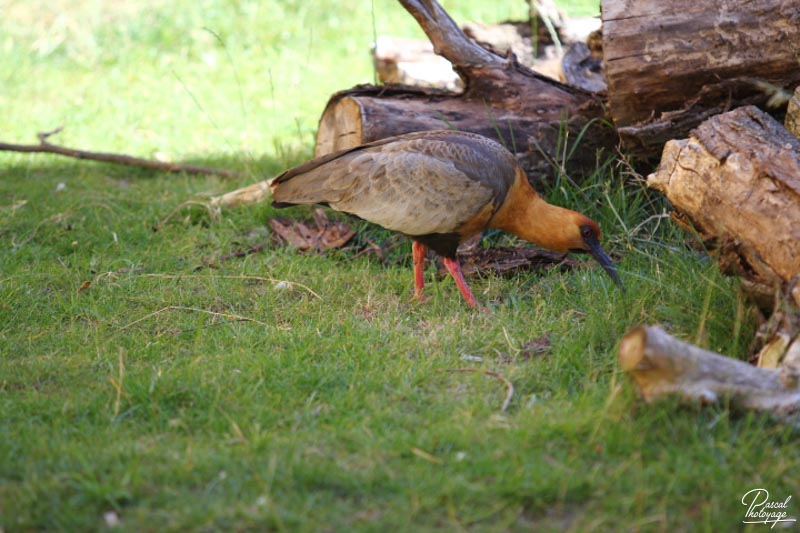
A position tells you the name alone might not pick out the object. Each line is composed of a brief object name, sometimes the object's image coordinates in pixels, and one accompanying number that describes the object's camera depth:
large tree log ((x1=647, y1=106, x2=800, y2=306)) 7.23
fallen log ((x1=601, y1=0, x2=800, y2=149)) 9.53
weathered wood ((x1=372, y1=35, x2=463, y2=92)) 15.05
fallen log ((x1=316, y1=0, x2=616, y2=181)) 11.32
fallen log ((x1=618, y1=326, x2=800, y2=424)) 6.29
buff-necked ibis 9.66
